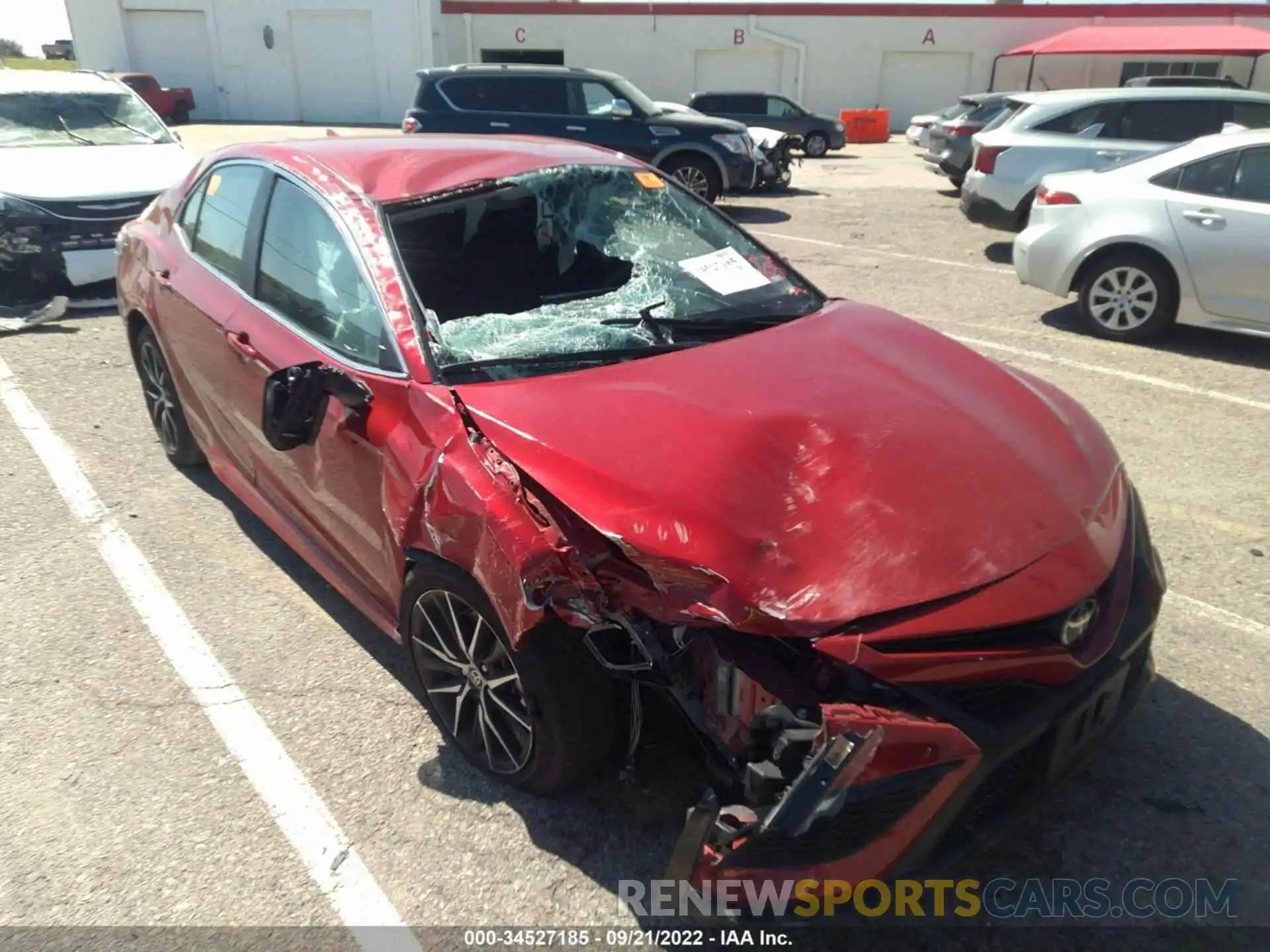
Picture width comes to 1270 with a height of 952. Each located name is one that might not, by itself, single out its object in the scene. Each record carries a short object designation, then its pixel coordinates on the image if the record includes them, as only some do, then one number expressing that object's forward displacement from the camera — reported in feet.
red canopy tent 83.97
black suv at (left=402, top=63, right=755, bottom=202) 40.75
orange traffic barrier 90.38
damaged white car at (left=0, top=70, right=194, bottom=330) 23.43
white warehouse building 98.53
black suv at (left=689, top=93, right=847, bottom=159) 65.92
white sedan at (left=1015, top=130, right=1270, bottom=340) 20.52
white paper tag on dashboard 11.39
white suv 31.83
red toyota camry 6.56
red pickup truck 91.15
